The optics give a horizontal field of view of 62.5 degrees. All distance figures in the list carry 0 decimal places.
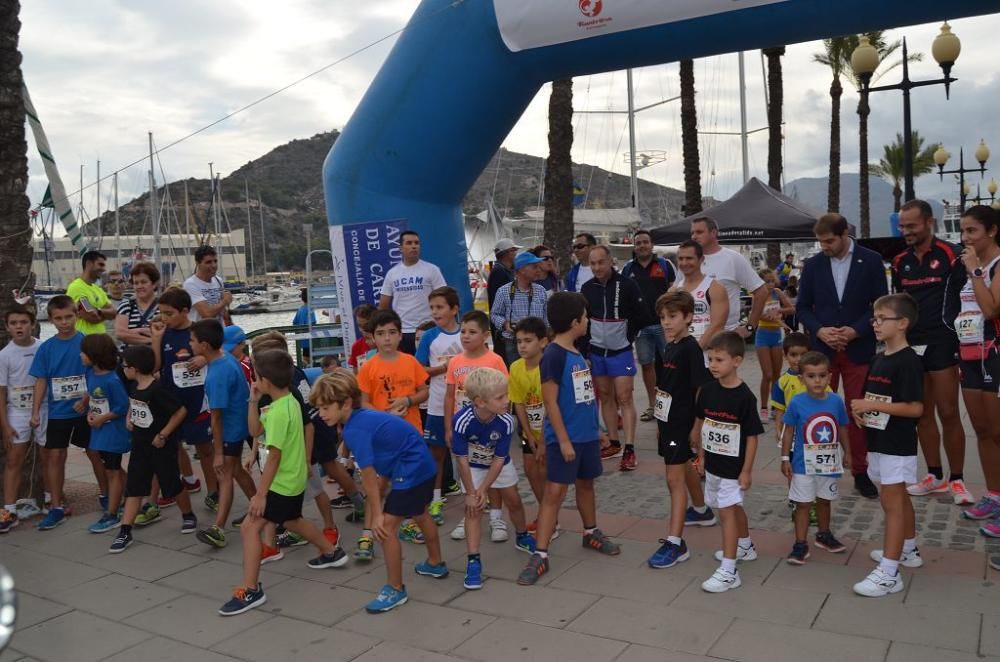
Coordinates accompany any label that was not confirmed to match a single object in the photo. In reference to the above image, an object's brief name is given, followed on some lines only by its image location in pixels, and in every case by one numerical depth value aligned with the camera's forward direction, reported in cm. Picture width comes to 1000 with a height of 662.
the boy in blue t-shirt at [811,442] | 440
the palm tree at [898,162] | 5134
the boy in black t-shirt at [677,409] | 463
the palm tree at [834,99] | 3166
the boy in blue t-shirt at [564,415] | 460
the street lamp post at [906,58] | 1147
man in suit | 552
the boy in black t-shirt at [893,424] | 403
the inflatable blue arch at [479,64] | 610
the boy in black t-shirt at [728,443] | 422
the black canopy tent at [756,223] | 1289
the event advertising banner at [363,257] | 753
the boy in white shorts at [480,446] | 441
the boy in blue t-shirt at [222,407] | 552
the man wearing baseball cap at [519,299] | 738
